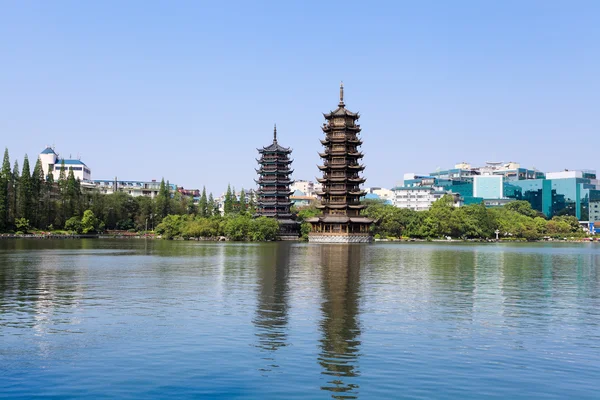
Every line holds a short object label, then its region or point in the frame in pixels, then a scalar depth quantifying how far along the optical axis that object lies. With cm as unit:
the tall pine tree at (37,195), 11744
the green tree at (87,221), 12462
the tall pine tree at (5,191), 10988
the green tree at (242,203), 14232
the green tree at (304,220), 12119
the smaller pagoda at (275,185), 12575
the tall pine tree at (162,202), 14475
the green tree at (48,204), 12238
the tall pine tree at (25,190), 11450
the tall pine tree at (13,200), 11606
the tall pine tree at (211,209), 14898
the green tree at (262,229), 11362
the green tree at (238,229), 11462
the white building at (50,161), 19325
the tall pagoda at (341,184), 10619
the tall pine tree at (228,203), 15050
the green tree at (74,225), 12281
